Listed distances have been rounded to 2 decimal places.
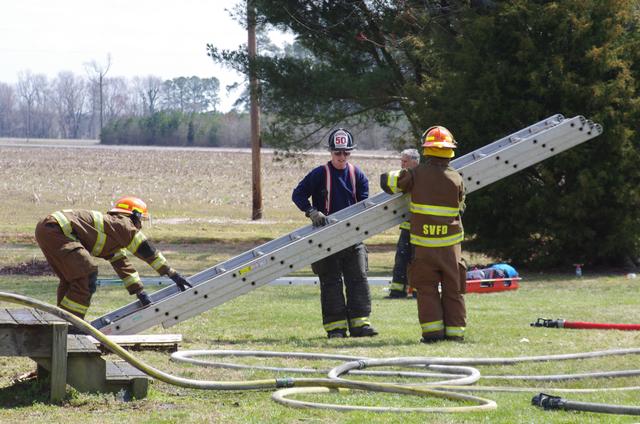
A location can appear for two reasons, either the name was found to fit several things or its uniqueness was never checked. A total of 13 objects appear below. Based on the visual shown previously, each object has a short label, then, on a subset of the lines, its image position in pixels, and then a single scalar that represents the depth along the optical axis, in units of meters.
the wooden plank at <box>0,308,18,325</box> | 12.90
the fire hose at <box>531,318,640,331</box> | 20.37
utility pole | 52.34
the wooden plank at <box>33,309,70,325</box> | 13.47
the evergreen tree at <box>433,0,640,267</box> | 36.53
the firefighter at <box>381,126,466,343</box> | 18.55
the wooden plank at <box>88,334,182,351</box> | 17.31
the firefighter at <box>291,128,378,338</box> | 19.96
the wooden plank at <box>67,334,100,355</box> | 13.44
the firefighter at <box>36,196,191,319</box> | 18.00
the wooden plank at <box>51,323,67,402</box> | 13.06
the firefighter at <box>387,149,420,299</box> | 27.61
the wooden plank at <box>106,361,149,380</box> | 13.59
